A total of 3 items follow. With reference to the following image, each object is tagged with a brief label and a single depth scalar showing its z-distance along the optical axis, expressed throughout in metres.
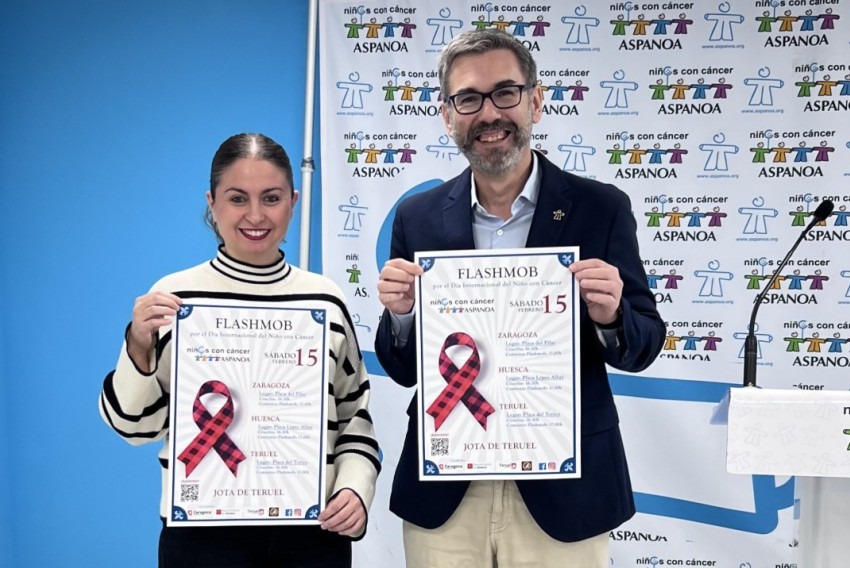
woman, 1.50
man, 1.49
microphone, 1.44
